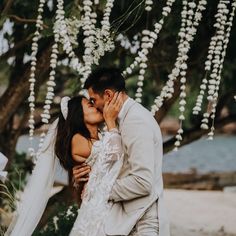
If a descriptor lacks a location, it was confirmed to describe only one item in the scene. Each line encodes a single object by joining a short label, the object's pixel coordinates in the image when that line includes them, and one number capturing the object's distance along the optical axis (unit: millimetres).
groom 3561
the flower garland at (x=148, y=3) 4715
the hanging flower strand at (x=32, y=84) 4988
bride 3768
